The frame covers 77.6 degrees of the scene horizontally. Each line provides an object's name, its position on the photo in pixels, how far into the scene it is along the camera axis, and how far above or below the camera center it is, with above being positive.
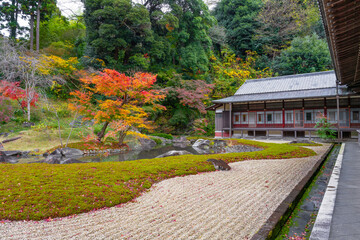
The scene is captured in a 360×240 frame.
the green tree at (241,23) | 31.66 +14.76
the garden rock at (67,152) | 10.70 -1.38
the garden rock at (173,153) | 9.63 -1.28
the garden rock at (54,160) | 7.88 -1.30
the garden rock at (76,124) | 15.99 +0.00
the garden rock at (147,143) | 15.83 -1.38
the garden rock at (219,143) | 16.08 -1.39
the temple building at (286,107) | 16.77 +1.43
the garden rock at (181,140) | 18.49 -1.32
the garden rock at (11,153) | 10.45 -1.39
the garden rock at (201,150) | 12.80 -1.61
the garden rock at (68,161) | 7.88 -1.32
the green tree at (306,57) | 25.11 +7.80
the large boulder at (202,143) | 15.85 -1.41
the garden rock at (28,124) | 15.54 +0.00
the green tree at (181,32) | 23.08 +9.97
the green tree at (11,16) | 20.96 +10.79
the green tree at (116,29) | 19.75 +8.85
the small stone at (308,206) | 3.78 -1.43
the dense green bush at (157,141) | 17.50 -1.33
